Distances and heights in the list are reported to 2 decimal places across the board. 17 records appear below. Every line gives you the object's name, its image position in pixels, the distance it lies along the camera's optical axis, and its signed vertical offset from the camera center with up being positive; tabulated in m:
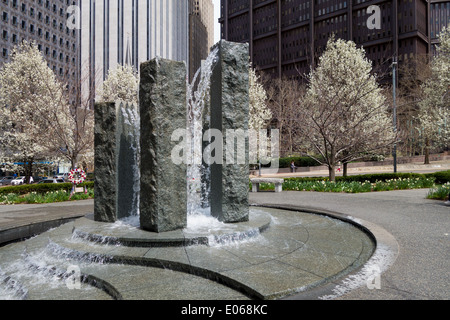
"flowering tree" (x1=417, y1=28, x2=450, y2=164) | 29.30 +6.11
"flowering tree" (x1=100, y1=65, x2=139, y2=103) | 32.11 +8.52
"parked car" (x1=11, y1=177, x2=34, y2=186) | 35.87 -2.10
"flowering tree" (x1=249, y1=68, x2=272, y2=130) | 30.43 +5.71
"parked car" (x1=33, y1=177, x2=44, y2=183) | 37.09 -2.03
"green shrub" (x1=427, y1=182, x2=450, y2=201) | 10.12 -1.15
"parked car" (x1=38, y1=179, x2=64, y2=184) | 33.56 -1.96
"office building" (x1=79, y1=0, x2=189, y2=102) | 73.00 +32.65
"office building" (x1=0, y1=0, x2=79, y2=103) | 57.53 +28.71
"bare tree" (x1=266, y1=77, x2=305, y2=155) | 17.97 +7.10
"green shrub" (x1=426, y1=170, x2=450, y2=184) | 14.93 -0.88
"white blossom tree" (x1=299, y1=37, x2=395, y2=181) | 15.34 +2.11
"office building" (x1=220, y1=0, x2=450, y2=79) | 56.00 +28.00
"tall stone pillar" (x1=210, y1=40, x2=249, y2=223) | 5.88 +0.62
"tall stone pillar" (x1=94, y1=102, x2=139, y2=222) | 6.41 -0.03
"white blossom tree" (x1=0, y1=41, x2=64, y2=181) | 22.59 +4.42
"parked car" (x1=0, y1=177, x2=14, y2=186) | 37.62 -2.20
